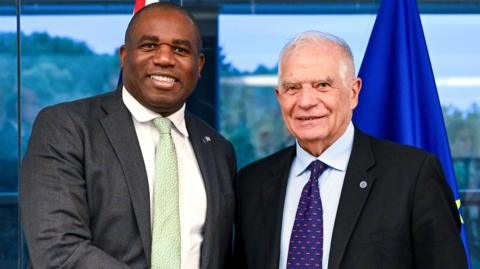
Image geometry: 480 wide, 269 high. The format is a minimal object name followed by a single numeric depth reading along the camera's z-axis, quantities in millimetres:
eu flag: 3688
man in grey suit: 2869
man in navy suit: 2896
